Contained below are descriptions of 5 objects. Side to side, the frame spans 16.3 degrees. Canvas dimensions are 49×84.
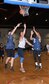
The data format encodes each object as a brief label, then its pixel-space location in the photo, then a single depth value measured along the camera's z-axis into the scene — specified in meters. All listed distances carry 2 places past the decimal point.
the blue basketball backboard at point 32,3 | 5.20
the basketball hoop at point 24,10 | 5.65
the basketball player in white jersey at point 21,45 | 6.46
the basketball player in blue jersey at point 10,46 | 6.47
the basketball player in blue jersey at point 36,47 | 6.93
